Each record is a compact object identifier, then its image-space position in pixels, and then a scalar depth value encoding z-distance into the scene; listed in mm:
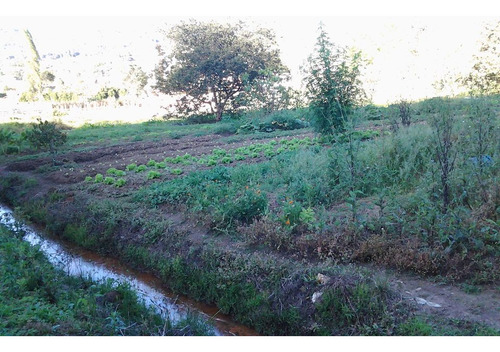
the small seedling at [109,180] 9938
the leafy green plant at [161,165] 11008
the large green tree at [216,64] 22531
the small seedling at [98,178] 10164
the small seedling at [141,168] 10828
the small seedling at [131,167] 11086
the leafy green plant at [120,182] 9648
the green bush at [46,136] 12433
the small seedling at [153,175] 9958
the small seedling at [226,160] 10812
